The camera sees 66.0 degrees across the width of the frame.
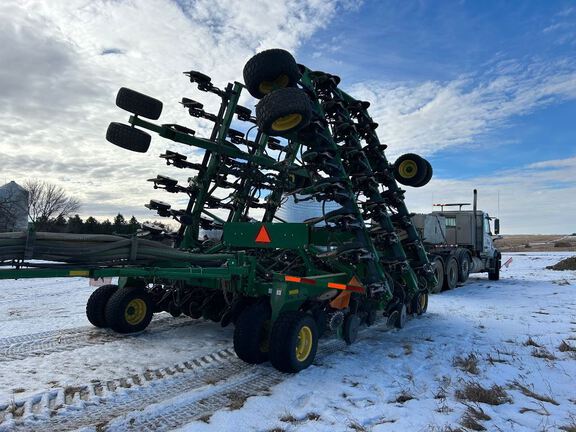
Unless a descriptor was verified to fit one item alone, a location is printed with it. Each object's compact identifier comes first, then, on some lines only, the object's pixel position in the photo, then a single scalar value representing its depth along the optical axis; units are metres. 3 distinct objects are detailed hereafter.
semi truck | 15.23
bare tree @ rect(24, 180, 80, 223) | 46.75
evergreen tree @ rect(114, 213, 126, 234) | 52.07
